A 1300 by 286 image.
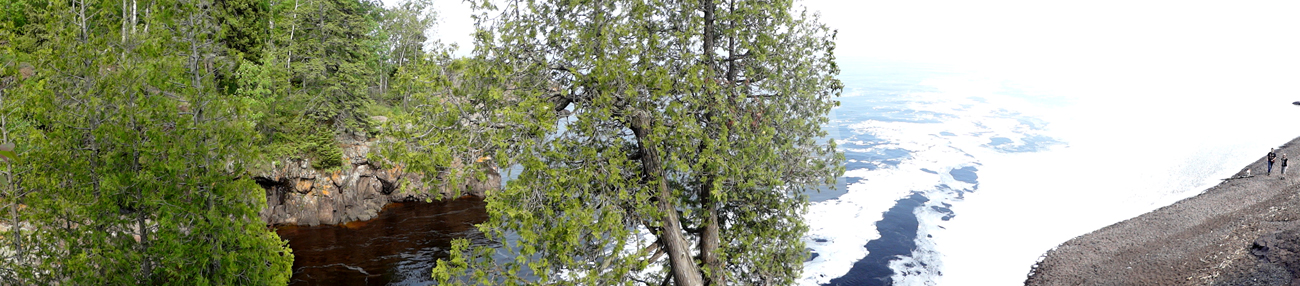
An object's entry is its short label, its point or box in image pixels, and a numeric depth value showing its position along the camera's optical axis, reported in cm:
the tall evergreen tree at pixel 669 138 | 615
